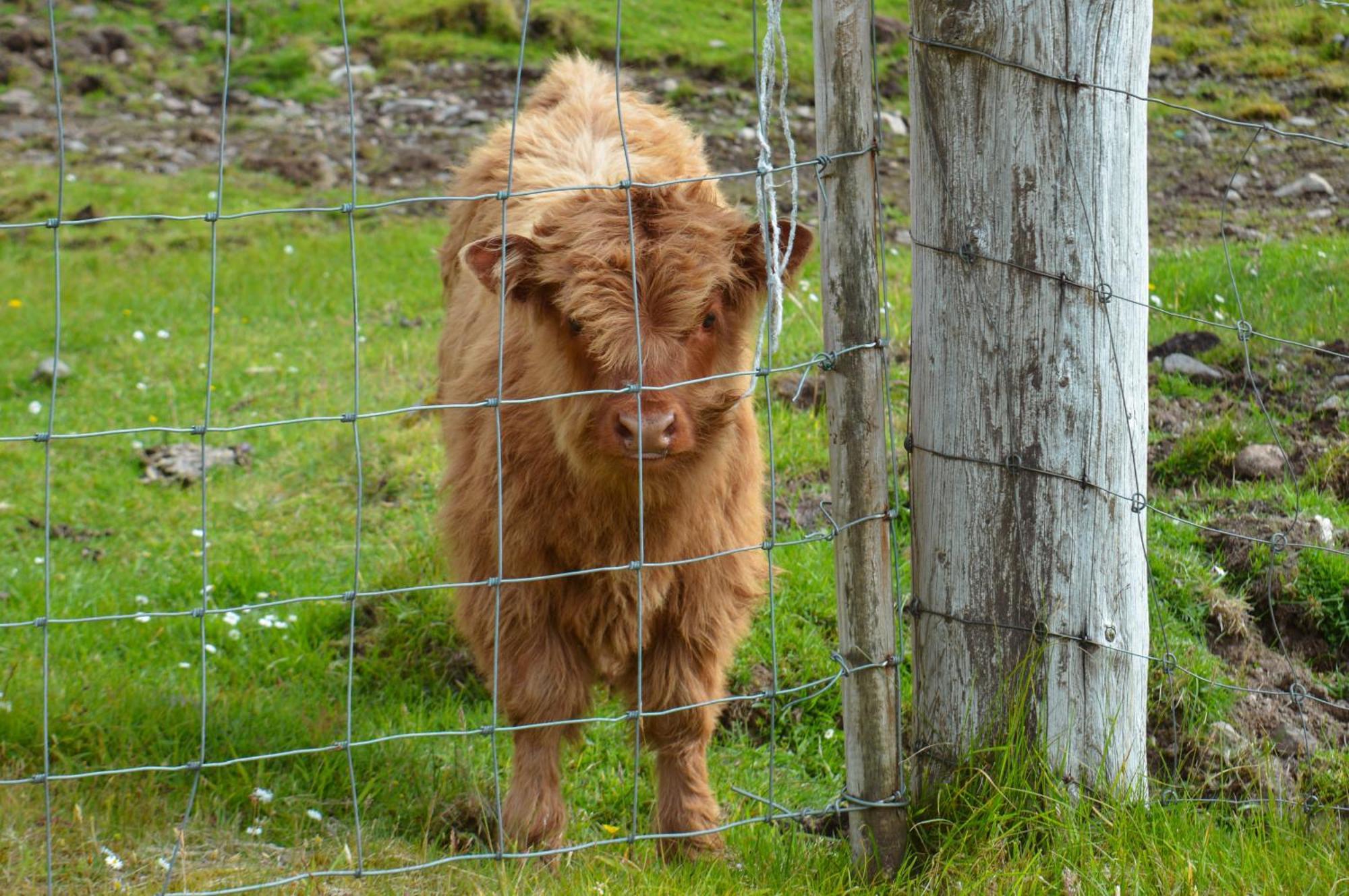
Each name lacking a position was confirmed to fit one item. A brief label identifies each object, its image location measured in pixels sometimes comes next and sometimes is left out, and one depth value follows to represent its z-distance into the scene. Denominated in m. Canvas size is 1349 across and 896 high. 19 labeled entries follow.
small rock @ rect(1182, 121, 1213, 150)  19.77
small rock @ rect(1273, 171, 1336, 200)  16.80
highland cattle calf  7.18
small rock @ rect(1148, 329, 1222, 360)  12.23
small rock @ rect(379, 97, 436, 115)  25.98
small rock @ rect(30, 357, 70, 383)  15.91
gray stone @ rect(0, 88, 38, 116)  26.36
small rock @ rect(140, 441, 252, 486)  13.58
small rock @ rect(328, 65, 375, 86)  27.69
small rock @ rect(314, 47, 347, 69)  28.73
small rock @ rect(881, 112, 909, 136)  22.34
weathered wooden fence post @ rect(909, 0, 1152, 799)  5.58
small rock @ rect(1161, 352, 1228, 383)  11.63
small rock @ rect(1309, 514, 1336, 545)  8.85
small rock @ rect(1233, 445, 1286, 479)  10.09
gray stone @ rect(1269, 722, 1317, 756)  7.68
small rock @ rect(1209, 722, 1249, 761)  7.61
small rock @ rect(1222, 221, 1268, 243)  15.15
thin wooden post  5.57
